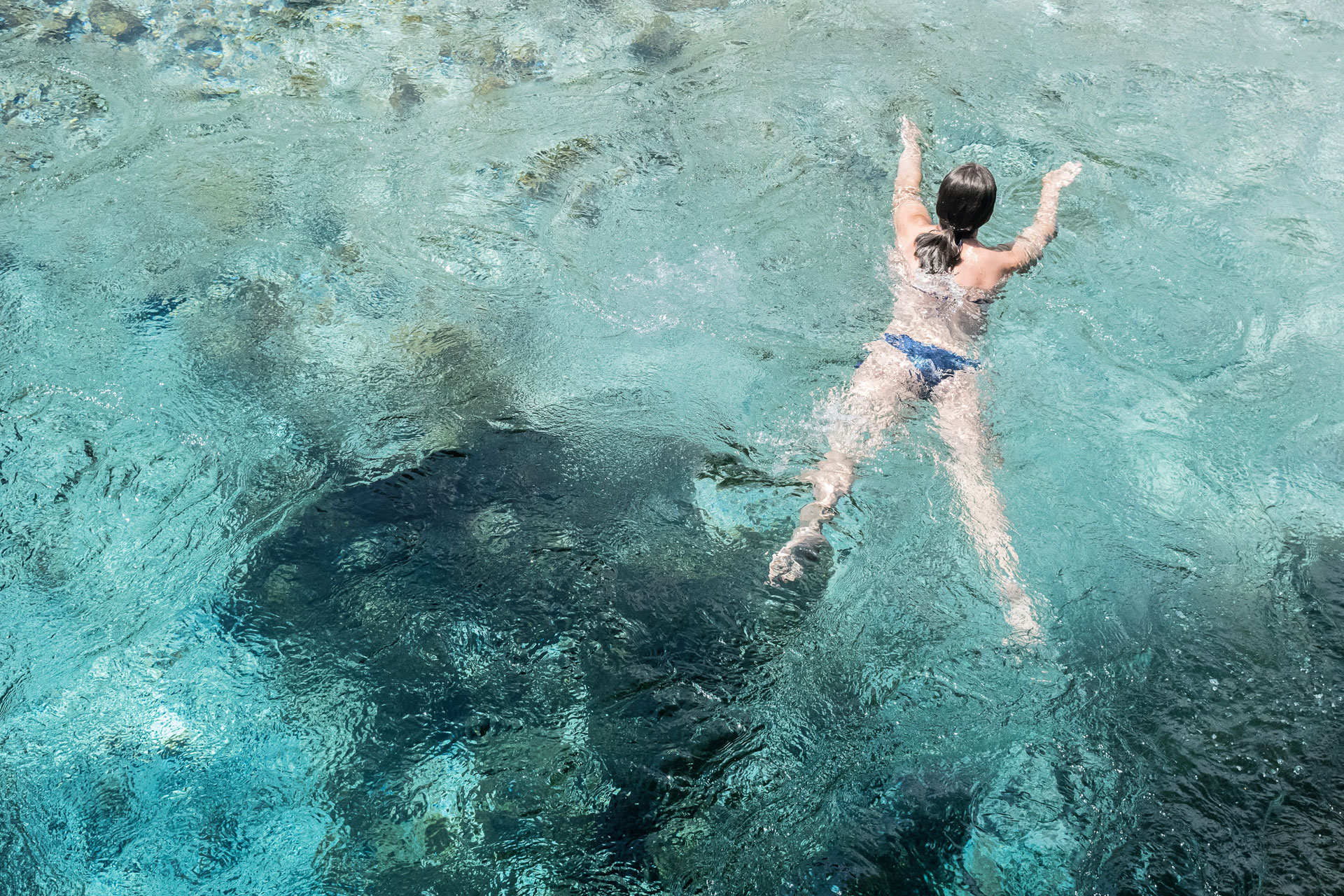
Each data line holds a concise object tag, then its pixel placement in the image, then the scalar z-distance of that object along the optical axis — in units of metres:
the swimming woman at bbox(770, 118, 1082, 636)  4.19
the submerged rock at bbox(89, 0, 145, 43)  7.05
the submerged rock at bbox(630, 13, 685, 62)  7.05
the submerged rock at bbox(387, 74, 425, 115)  6.51
